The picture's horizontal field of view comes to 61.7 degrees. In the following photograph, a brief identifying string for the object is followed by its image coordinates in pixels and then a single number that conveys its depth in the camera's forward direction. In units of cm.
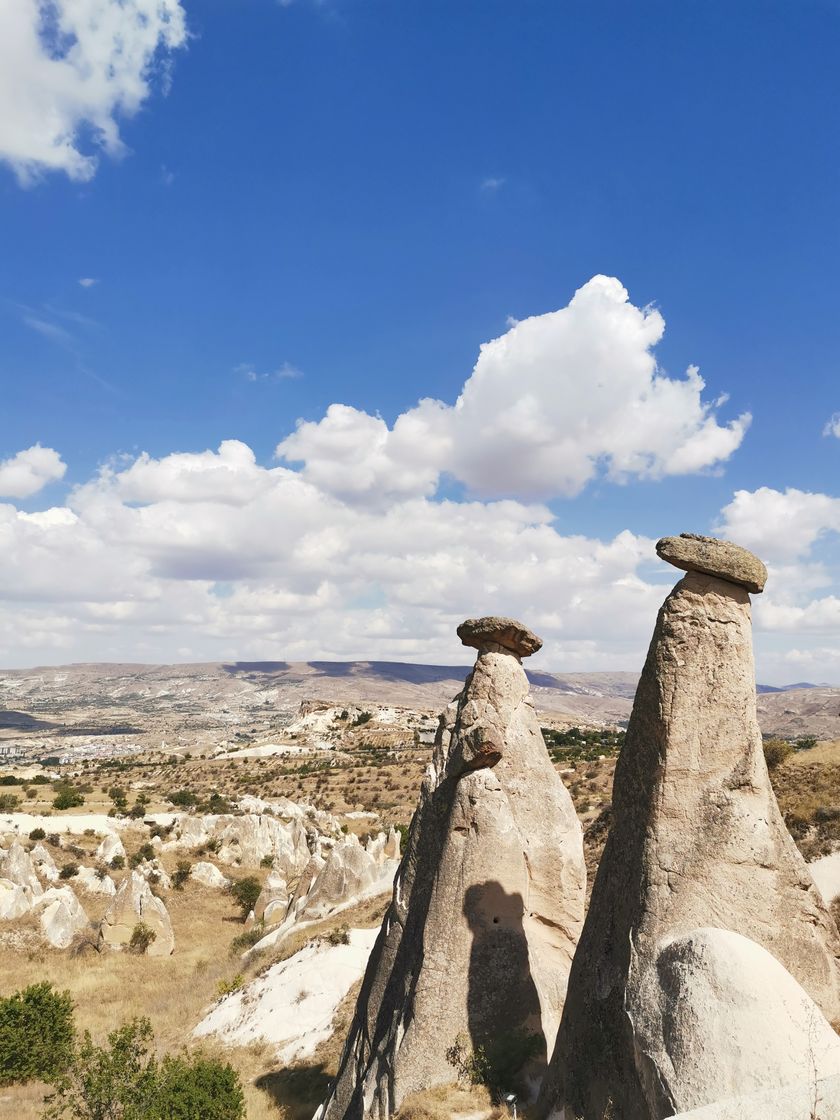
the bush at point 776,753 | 2531
